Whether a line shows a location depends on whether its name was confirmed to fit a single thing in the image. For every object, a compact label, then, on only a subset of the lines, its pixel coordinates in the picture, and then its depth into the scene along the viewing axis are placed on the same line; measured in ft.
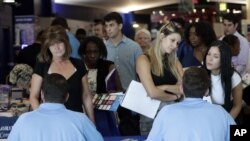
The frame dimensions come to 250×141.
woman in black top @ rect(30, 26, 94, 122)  15.54
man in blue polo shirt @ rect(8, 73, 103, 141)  11.43
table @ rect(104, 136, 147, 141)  15.14
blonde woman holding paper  15.60
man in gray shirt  20.24
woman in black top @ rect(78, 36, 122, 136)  17.86
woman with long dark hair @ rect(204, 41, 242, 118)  15.39
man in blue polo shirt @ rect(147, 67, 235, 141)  11.51
